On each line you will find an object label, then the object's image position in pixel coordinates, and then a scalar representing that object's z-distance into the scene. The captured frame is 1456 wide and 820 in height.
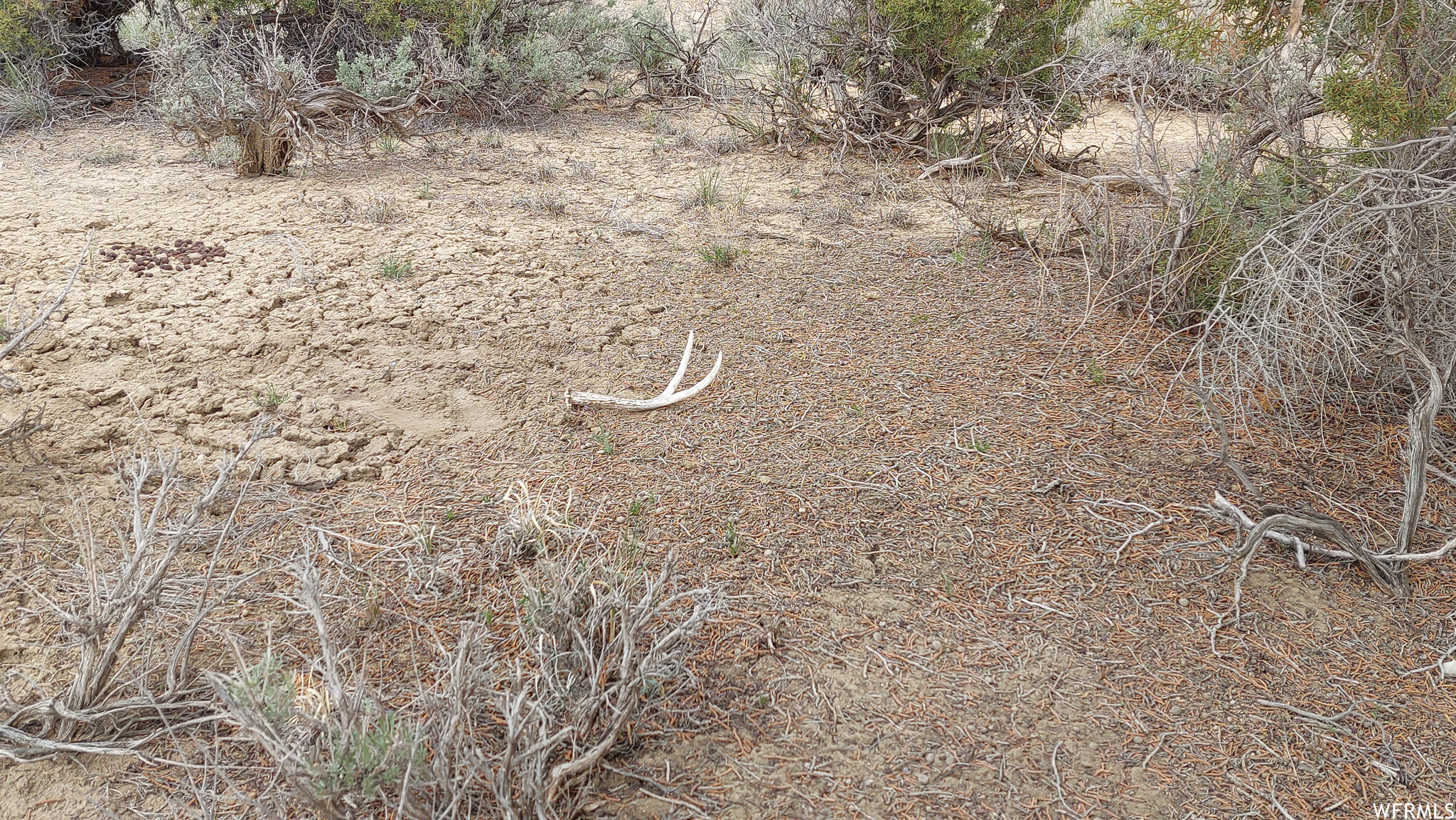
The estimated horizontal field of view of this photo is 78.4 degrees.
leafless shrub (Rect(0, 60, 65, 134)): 7.25
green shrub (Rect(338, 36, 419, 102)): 6.82
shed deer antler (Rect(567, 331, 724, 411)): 3.52
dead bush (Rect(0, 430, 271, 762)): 2.13
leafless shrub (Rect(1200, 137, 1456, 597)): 2.61
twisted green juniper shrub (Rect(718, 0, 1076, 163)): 6.53
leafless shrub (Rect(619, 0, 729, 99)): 8.86
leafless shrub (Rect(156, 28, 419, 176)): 6.00
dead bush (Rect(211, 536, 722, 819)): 1.83
